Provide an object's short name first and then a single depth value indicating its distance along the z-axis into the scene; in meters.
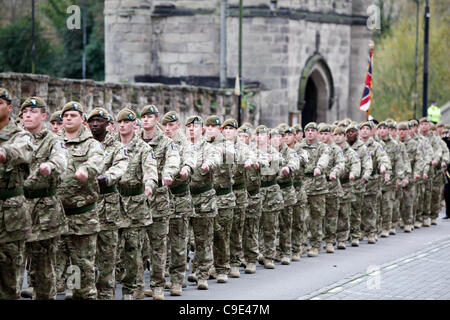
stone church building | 29.83
